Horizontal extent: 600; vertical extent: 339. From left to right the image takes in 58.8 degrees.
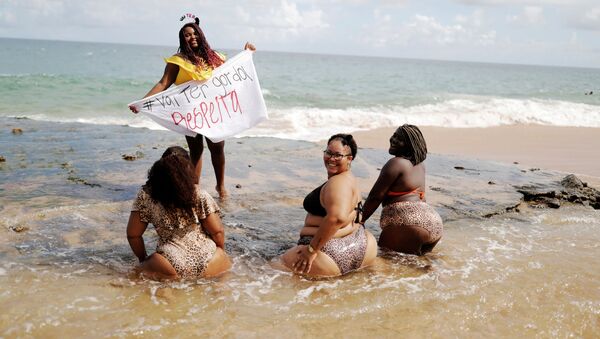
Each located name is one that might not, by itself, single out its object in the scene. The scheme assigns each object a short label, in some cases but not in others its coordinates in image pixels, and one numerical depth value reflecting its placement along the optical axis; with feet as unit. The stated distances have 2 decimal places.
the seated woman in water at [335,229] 13.14
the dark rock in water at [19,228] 16.87
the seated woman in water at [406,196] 15.55
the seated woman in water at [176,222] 12.75
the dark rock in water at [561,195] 24.00
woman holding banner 19.56
